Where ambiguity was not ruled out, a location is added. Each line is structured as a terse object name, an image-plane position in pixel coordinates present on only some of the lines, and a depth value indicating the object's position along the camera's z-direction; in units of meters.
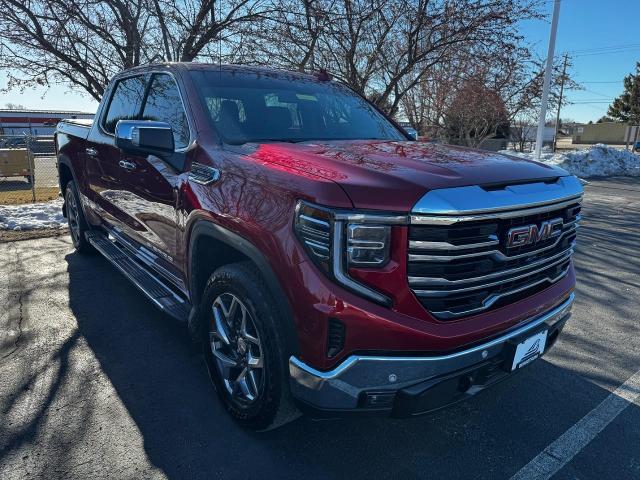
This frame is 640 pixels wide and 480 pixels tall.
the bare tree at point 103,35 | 7.23
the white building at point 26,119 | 50.34
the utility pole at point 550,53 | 10.98
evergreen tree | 50.91
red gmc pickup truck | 1.95
